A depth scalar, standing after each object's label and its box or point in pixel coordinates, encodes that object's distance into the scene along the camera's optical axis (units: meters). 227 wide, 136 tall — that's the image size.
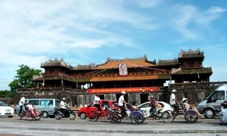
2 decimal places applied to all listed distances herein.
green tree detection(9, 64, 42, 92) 59.62
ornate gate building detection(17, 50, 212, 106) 45.84
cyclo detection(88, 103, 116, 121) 14.40
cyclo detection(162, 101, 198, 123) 12.95
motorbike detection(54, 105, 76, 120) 18.22
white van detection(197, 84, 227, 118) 16.98
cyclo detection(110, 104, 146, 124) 13.14
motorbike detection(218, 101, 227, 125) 11.30
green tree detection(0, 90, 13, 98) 67.93
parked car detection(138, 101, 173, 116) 16.27
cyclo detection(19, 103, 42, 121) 16.33
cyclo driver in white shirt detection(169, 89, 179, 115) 13.89
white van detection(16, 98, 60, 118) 21.98
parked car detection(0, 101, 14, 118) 19.48
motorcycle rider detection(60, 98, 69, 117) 18.36
